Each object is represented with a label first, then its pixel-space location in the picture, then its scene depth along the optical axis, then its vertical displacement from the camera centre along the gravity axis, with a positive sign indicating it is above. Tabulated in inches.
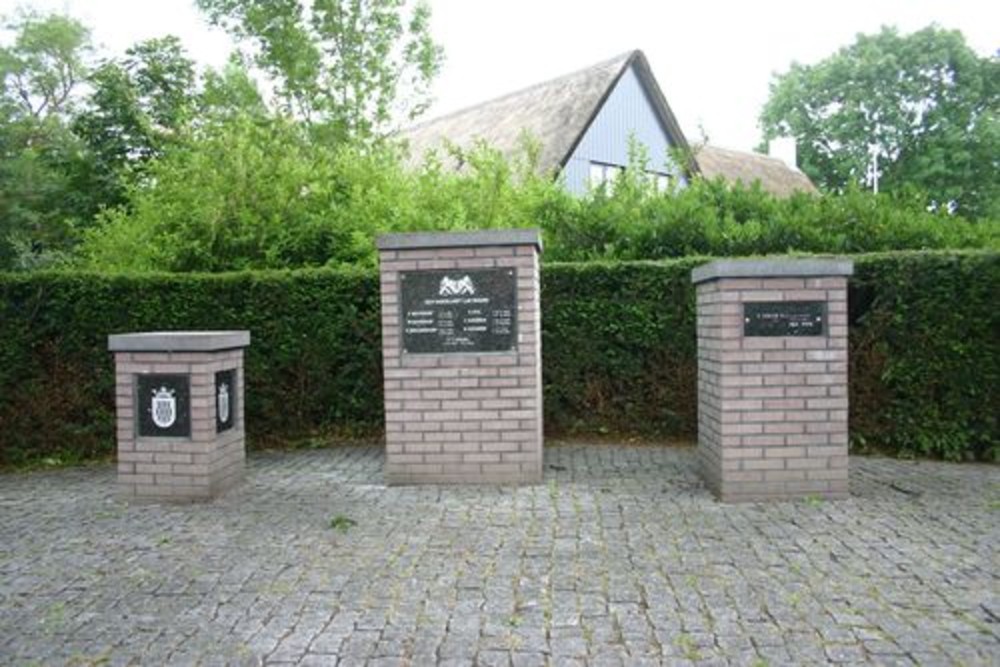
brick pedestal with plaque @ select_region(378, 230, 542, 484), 233.3 -11.7
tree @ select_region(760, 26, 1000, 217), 1389.0 +362.1
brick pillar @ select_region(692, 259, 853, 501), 212.4 -18.3
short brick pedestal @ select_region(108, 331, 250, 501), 223.0 -28.2
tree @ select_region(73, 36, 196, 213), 730.2 +192.3
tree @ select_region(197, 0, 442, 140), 588.1 +192.1
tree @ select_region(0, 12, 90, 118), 1435.8 +453.8
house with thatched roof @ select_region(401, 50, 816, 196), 820.6 +216.2
